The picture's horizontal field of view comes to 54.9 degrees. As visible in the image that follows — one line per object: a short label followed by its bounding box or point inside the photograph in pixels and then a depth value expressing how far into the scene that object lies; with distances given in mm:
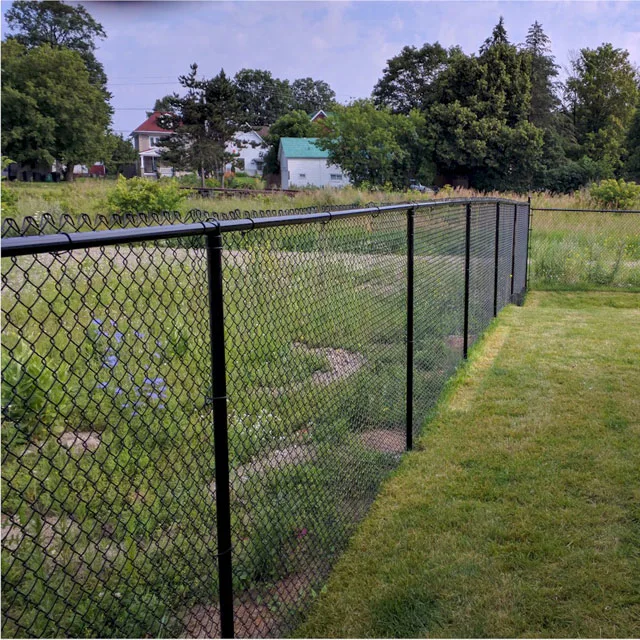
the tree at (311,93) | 83688
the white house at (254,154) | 58781
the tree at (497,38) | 40406
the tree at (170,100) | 38500
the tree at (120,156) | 55719
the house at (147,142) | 66062
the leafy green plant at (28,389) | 3572
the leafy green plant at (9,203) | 11848
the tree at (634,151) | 38594
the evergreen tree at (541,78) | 43438
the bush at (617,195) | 18453
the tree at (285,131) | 52344
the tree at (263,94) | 78188
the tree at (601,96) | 43875
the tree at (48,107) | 41219
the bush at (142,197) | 16594
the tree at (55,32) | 51719
